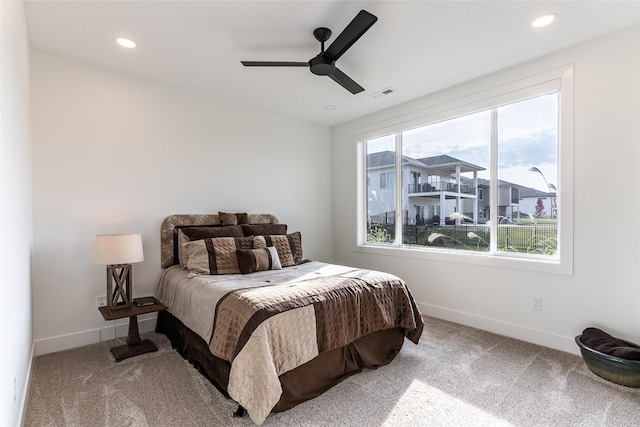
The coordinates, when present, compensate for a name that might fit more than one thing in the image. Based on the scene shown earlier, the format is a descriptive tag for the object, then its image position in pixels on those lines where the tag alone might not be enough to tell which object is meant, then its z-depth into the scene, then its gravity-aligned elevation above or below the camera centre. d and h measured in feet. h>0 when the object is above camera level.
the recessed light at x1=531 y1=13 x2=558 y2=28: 7.59 +4.62
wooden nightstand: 8.67 -3.56
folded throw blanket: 7.24 -3.30
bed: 6.25 -2.47
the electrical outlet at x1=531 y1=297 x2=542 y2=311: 9.74 -2.90
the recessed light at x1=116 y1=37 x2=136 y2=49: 8.52 +4.60
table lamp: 8.66 -1.34
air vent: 11.91 +4.52
